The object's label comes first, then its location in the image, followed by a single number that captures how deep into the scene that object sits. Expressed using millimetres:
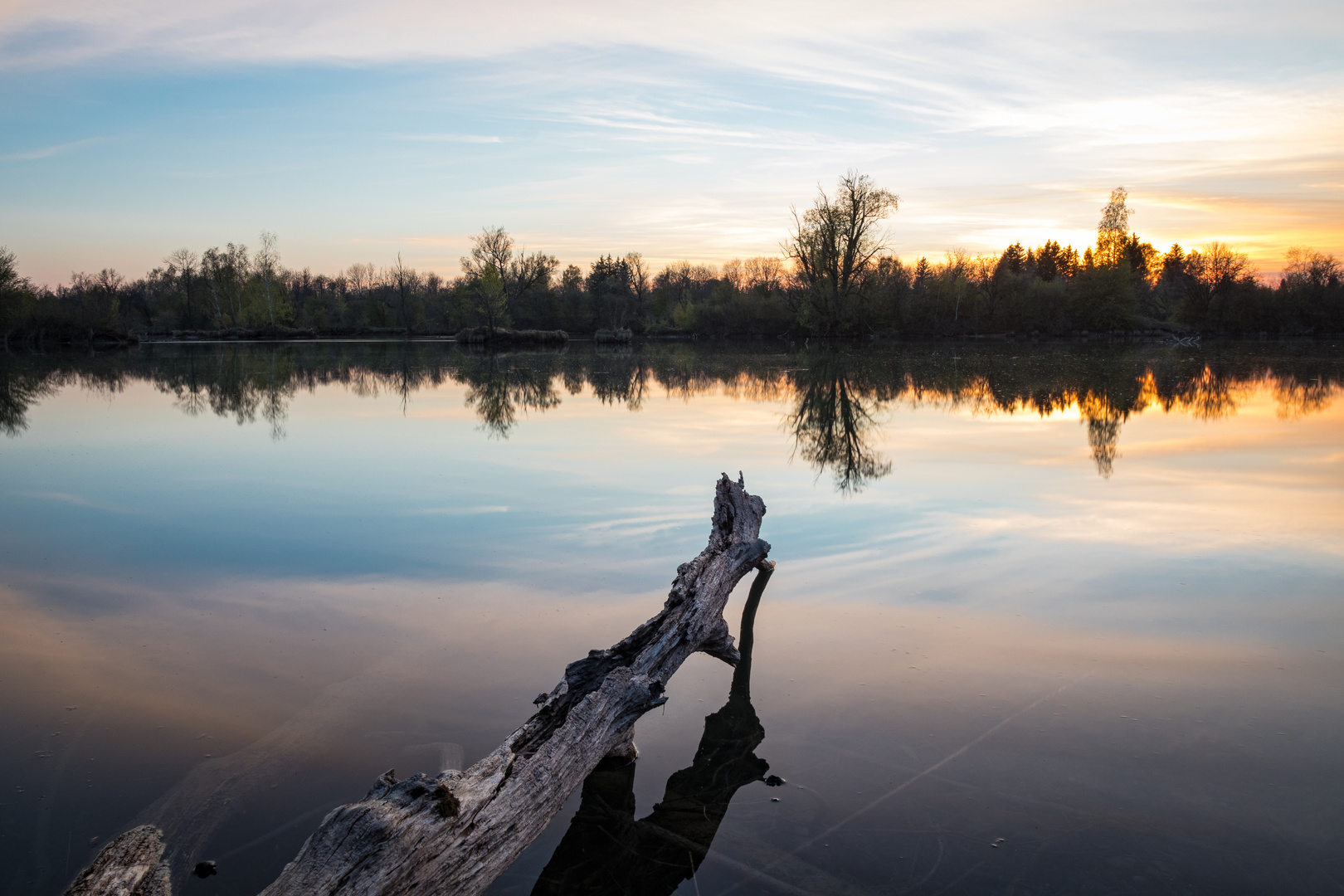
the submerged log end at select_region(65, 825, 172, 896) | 2357
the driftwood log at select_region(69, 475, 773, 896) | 2279
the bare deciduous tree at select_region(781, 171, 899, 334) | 53875
